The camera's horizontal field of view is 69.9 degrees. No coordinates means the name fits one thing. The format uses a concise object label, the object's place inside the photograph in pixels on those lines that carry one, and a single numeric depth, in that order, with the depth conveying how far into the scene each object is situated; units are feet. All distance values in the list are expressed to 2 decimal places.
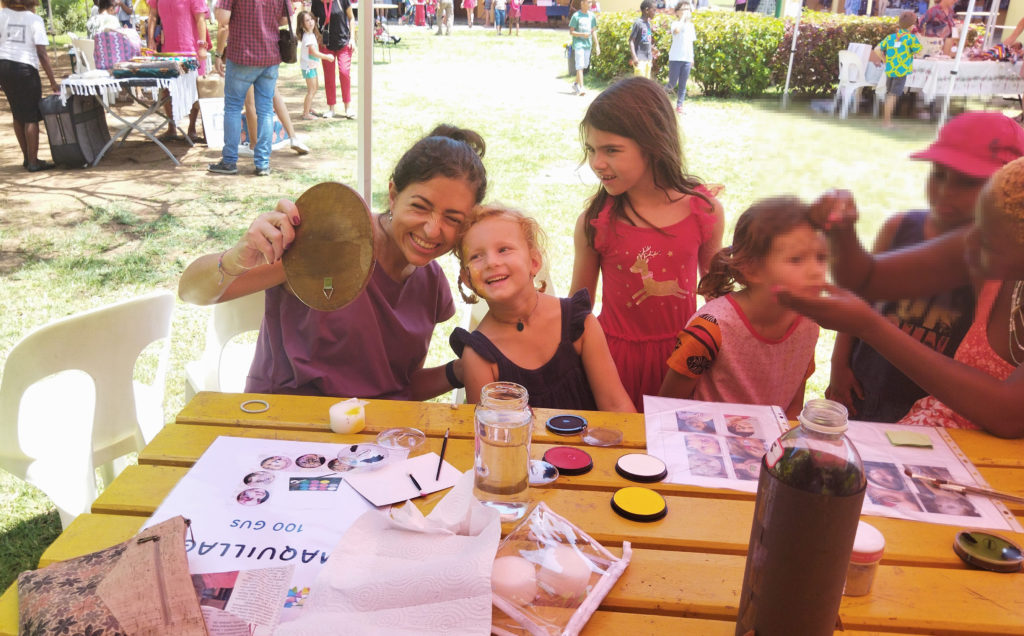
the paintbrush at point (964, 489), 4.35
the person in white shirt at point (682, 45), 25.56
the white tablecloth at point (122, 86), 21.16
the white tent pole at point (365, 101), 9.32
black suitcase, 21.90
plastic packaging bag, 3.22
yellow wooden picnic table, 3.38
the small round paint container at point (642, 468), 4.47
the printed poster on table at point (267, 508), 3.59
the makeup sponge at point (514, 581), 3.29
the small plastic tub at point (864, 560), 3.37
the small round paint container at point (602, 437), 4.89
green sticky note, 4.96
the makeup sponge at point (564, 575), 3.38
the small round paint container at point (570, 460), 4.50
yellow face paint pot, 4.07
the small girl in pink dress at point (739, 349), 6.03
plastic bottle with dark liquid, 2.73
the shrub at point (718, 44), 16.64
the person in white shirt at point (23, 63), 21.30
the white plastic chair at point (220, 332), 7.52
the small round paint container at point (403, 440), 4.73
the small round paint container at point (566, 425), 5.01
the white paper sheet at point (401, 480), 4.20
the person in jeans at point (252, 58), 19.65
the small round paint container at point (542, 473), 4.40
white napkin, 3.10
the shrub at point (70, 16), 52.65
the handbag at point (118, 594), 3.01
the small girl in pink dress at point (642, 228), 7.32
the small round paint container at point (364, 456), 4.48
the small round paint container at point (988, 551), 3.72
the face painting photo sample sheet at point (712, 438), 4.54
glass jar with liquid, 4.00
